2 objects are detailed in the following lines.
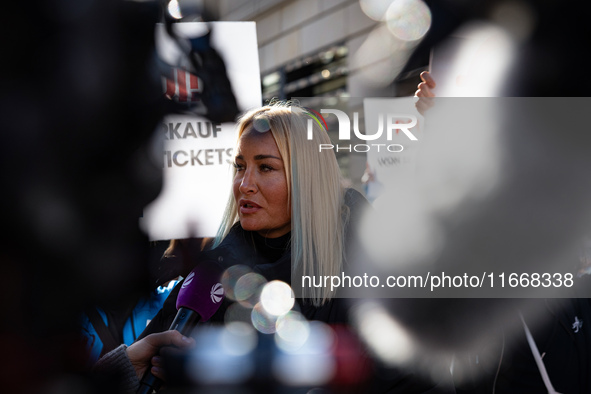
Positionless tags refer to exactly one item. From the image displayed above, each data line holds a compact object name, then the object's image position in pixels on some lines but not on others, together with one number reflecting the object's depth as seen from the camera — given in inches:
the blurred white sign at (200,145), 92.6
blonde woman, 78.3
